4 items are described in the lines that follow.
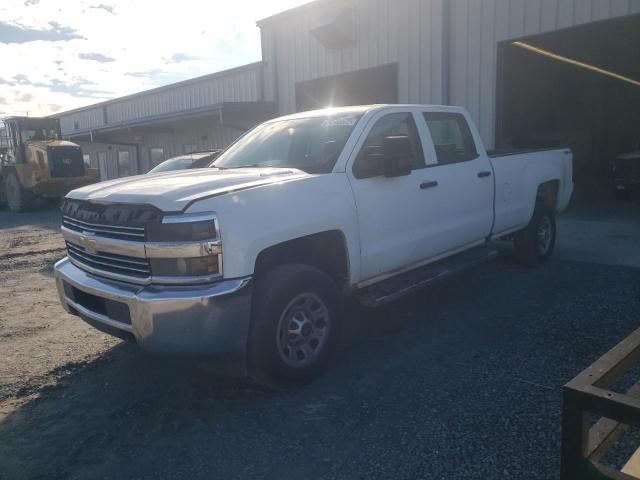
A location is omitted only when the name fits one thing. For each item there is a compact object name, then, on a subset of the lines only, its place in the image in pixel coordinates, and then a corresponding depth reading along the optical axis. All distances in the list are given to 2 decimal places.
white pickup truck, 3.17
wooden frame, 1.54
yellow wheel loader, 16.86
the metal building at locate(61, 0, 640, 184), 10.77
